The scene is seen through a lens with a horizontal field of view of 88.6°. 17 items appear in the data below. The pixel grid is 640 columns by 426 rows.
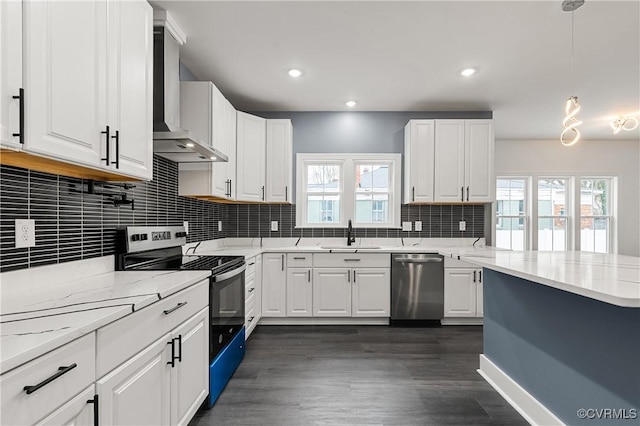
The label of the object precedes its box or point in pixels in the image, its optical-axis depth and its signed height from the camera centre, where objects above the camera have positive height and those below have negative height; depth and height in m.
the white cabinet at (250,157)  3.57 +0.64
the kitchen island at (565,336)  1.35 -0.63
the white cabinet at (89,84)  1.11 +0.54
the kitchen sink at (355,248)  3.69 -0.38
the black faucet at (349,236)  4.09 -0.27
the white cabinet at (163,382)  1.14 -0.71
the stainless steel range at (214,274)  2.05 -0.42
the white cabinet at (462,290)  3.72 -0.85
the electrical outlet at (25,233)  1.38 -0.08
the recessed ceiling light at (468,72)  3.03 +1.35
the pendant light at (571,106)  2.09 +0.77
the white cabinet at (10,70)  1.01 +0.45
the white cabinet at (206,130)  2.80 +0.74
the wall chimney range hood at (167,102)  2.10 +0.77
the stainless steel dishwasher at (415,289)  3.68 -0.84
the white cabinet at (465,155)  3.89 +0.71
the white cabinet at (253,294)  3.07 -0.80
